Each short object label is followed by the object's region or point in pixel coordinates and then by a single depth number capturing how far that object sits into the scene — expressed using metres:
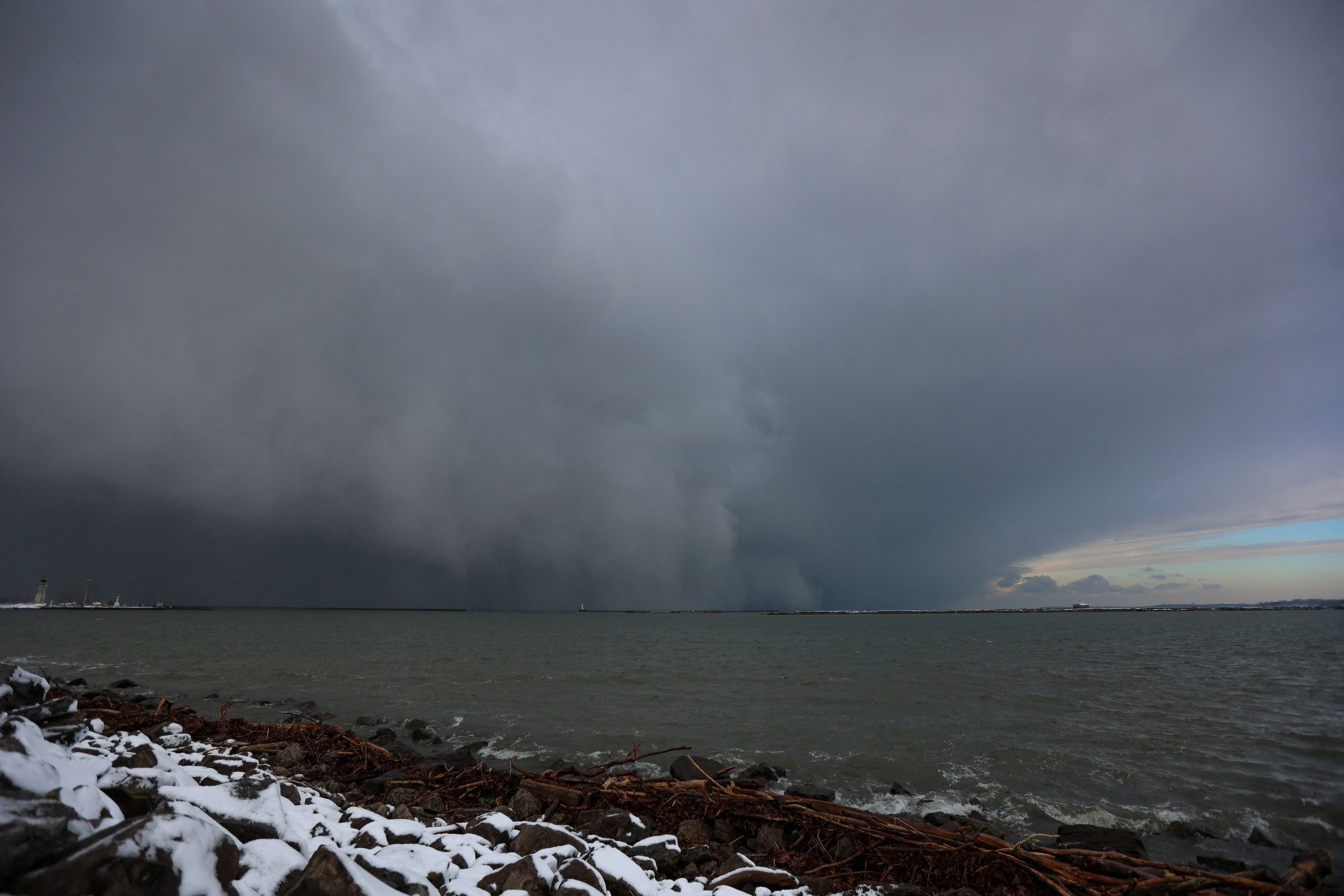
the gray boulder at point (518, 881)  4.22
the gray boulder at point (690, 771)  8.96
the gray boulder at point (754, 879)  5.20
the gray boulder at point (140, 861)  2.26
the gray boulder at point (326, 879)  3.05
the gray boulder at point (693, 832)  6.78
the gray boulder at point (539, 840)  5.26
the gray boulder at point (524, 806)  7.26
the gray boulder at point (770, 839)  6.61
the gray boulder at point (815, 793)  10.20
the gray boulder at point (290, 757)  9.00
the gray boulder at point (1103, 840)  7.79
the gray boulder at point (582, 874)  4.43
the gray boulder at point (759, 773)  11.73
